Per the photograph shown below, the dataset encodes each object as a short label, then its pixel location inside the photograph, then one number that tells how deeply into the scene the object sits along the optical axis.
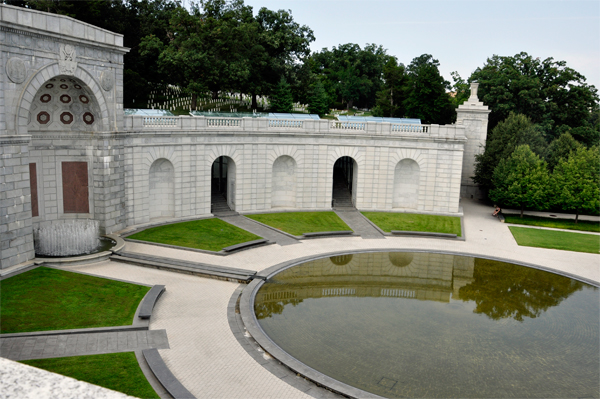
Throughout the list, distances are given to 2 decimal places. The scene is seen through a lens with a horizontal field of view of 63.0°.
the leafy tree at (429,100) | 73.19
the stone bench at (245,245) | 33.24
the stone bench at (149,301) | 22.39
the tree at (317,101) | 70.19
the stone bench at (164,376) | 16.53
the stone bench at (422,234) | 39.22
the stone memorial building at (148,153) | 27.34
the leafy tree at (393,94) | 83.88
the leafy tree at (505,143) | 50.88
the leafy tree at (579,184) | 44.53
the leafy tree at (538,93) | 61.19
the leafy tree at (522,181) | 45.53
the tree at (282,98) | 60.44
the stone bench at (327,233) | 38.03
